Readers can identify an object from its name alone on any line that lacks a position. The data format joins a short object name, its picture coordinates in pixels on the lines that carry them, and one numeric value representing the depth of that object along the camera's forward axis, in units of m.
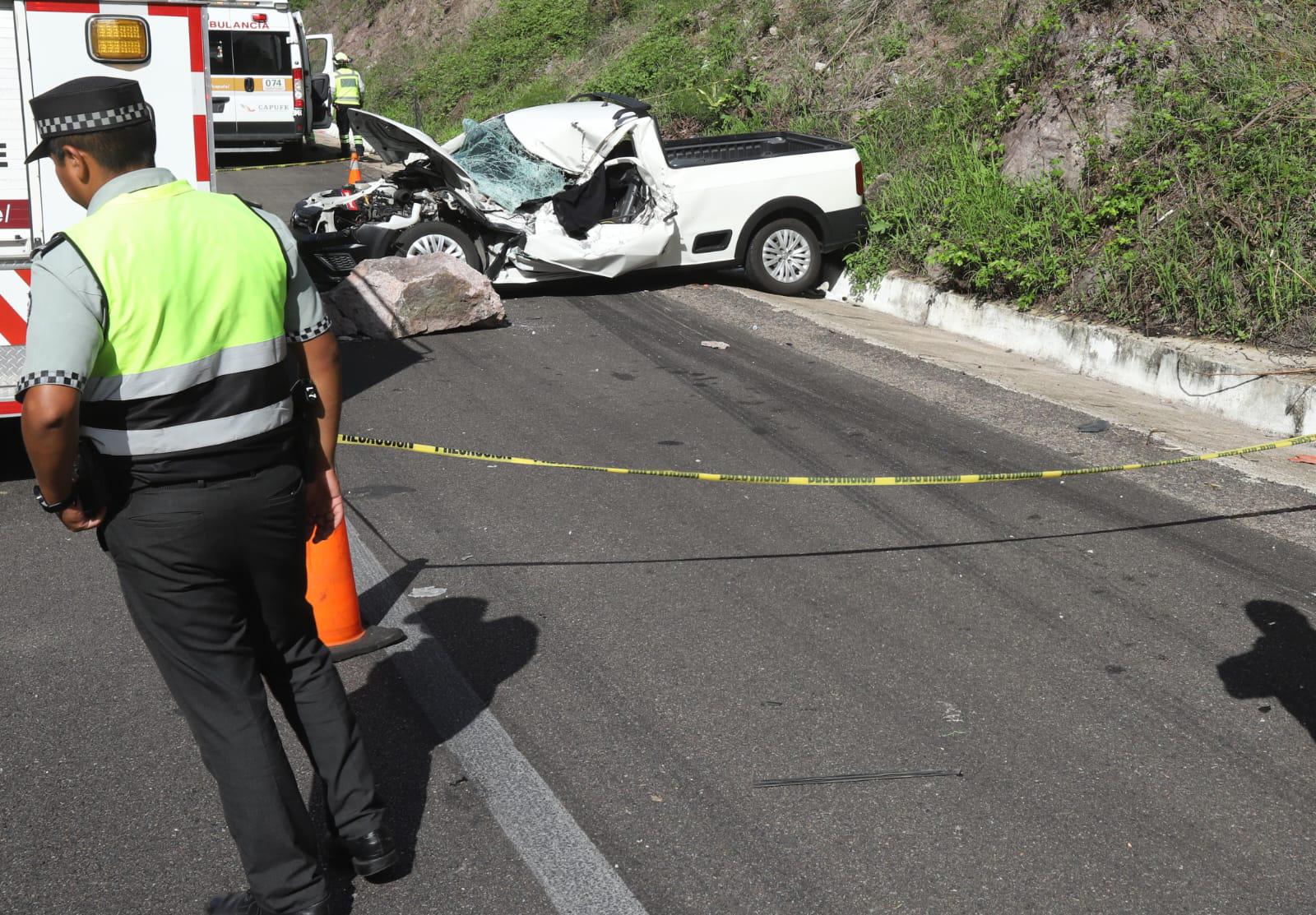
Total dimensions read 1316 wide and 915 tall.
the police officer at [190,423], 2.81
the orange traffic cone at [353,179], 11.90
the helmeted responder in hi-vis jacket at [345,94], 26.20
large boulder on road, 10.24
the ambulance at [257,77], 23.27
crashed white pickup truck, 11.51
